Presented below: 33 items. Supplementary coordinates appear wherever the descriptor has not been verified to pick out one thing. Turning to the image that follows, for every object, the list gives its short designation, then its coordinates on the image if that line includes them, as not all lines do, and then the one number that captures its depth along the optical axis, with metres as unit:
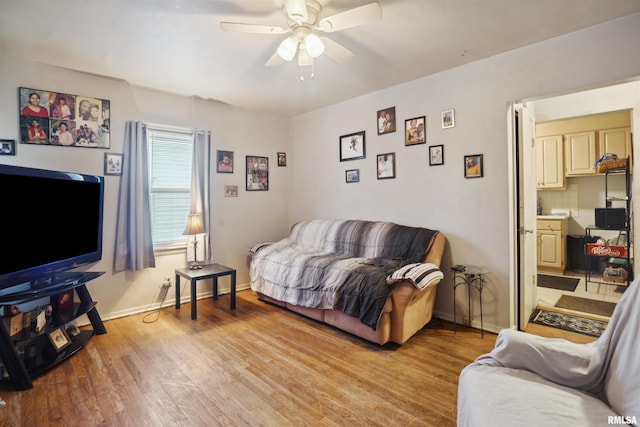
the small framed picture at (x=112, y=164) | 3.22
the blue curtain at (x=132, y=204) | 3.29
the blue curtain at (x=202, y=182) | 3.79
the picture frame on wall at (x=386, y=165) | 3.58
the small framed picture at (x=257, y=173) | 4.38
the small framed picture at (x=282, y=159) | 4.75
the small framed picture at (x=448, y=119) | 3.09
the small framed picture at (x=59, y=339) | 2.43
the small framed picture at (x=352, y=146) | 3.89
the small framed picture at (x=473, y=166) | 2.93
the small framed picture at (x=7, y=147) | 2.71
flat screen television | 2.09
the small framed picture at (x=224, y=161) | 4.07
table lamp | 3.53
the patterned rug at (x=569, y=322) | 2.90
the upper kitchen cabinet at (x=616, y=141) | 4.51
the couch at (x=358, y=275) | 2.58
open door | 2.85
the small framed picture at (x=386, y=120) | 3.56
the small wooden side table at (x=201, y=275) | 3.21
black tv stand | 2.02
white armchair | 1.07
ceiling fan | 1.80
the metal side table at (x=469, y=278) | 2.84
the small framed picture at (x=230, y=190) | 4.15
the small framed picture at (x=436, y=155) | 3.18
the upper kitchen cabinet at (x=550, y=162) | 5.05
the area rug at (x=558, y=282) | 4.27
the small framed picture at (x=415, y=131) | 3.31
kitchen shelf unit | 3.80
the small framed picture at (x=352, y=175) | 3.96
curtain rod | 3.53
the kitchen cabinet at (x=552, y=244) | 4.97
